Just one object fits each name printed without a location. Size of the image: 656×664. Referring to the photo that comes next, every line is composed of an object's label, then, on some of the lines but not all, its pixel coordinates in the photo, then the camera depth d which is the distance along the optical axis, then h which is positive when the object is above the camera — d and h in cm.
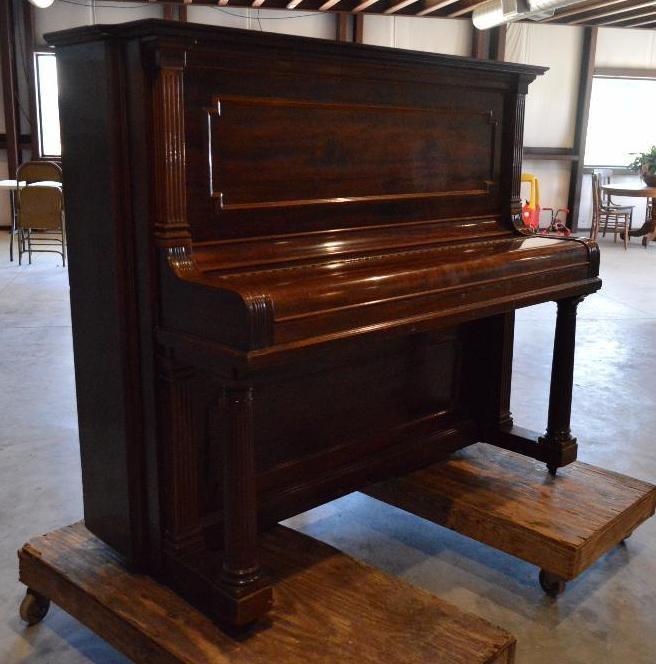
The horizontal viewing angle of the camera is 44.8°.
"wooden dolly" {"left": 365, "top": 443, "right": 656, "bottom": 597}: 213 -98
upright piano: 159 -25
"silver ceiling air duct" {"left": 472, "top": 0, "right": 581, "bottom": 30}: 742 +140
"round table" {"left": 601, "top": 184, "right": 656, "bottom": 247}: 886 -39
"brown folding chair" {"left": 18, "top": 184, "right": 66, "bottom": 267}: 694 -49
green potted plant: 916 -8
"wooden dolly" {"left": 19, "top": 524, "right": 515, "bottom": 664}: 163 -99
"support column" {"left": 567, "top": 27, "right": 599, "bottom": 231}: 988 +49
